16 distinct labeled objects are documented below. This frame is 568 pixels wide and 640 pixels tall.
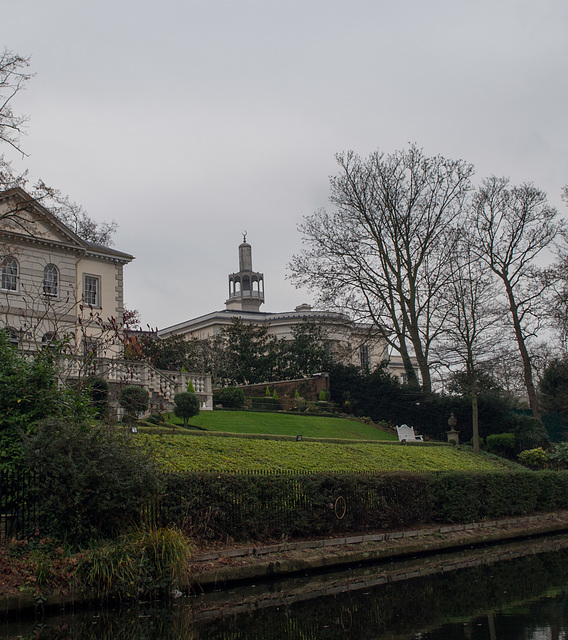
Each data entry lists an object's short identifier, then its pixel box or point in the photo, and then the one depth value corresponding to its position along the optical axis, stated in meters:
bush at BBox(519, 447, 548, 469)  31.25
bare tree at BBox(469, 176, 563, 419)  36.16
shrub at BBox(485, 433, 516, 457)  33.53
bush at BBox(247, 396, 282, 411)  35.44
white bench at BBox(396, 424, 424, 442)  33.53
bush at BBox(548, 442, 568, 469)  31.27
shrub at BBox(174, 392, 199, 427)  24.66
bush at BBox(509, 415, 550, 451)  33.72
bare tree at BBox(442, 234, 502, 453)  34.47
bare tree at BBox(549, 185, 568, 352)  31.20
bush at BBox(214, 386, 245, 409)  33.09
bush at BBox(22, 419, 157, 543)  11.29
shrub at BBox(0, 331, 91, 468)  12.48
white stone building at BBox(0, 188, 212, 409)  28.83
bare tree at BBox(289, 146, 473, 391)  36.69
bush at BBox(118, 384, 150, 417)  22.70
